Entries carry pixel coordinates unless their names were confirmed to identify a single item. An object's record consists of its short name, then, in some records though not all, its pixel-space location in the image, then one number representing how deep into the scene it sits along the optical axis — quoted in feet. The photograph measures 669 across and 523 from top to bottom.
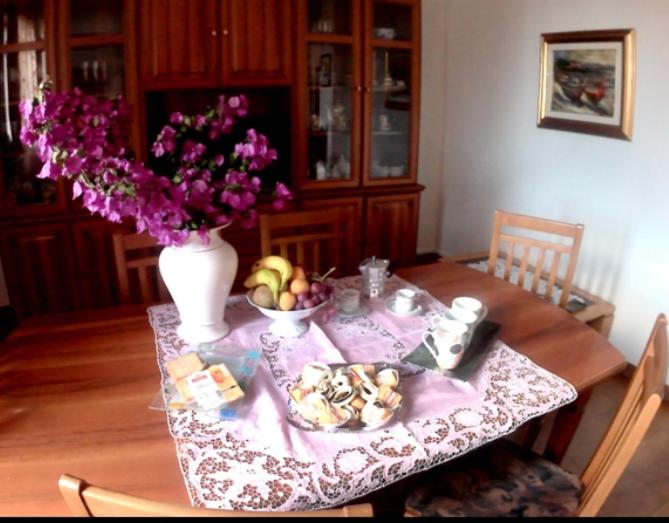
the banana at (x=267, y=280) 5.08
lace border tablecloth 3.41
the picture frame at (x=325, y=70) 9.68
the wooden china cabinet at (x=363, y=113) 9.55
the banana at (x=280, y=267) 5.15
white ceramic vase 4.75
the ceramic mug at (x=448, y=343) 4.51
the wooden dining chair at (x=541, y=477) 4.01
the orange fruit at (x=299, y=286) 5.01
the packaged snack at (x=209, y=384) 4.04
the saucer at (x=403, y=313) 5.62
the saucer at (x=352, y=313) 5.59
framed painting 8.20
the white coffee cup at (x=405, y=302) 5.62
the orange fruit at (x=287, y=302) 4.96
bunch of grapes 4.97
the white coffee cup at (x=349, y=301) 5.64
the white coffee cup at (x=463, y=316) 5.03
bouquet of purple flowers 3.86
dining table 3.48
